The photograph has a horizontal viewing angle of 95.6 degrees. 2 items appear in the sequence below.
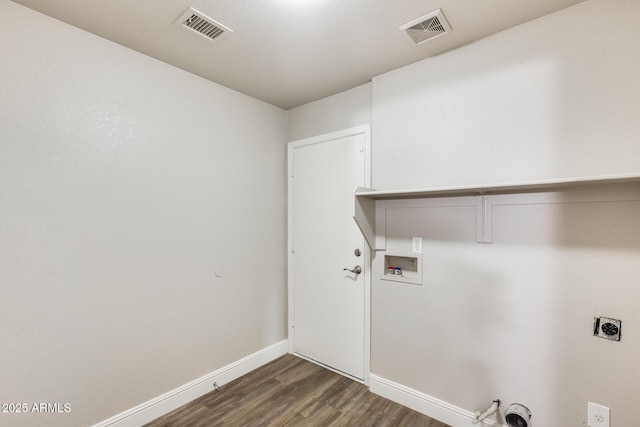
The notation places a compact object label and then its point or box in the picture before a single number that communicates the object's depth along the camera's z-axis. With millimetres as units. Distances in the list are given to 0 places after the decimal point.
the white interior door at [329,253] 2531
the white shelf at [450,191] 1324
